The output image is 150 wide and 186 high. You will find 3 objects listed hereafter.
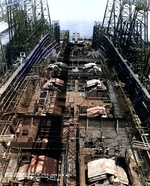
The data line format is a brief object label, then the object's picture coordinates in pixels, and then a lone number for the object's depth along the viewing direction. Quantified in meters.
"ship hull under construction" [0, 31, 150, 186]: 12.20
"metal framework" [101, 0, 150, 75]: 25.27
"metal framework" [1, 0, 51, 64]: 31.91
